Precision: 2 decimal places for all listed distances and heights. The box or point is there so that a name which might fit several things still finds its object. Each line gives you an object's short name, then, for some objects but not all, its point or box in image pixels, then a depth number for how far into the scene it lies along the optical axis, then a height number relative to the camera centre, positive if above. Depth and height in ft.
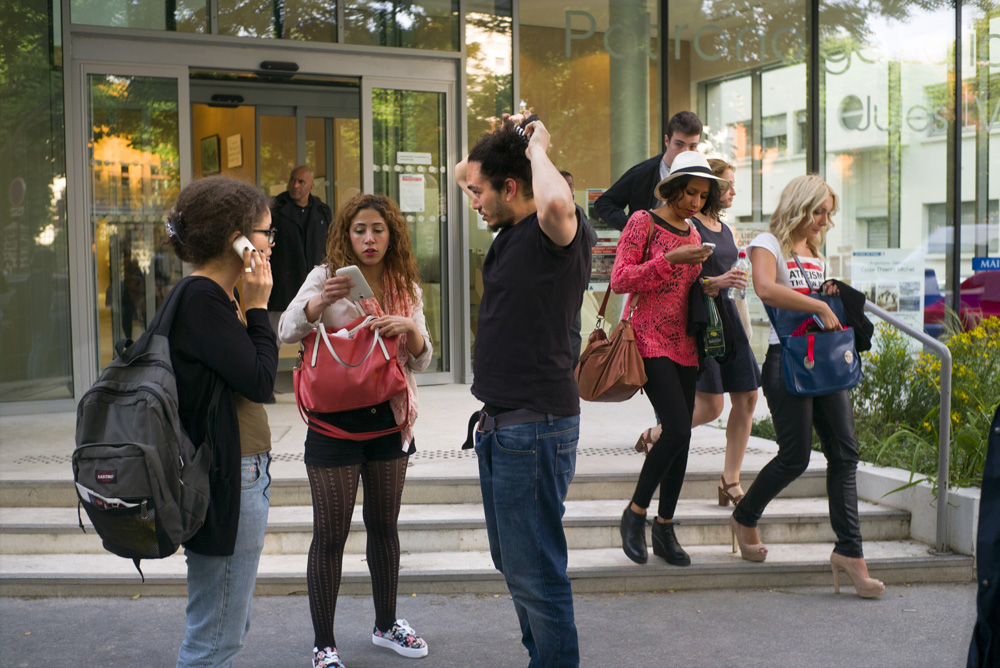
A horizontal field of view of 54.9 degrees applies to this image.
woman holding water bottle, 16.51 -1.84
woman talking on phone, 8.48 -0.85
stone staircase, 16.05 -4.76
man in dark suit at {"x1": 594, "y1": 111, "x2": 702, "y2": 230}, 18.21 +2.04
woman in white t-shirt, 15.06 -1.93
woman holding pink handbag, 12.22 -1.80
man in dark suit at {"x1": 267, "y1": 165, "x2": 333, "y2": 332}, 29.60 +1.58
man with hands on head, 9.59 -1.00
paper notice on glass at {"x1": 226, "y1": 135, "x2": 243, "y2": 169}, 45.58 +6.44
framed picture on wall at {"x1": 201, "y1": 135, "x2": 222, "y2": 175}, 48.52 +6.69
